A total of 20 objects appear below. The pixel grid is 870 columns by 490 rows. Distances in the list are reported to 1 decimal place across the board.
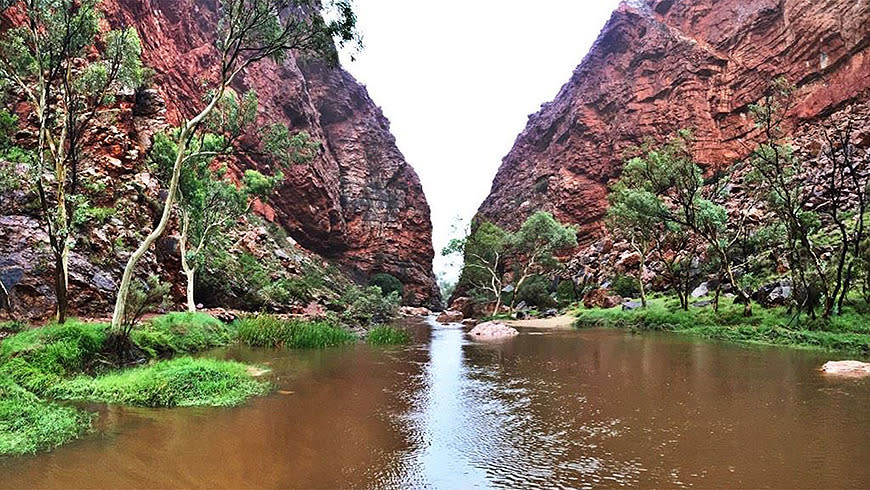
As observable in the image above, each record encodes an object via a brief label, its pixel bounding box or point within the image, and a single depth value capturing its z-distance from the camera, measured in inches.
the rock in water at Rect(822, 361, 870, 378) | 422.6
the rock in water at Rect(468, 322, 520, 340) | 975.6
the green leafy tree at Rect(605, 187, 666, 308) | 983.0
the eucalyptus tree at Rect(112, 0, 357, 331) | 478.0
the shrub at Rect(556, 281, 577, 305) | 1836.9
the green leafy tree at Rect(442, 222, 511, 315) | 1752.0
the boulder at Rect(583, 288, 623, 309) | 1448.1
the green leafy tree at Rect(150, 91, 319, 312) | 617.3
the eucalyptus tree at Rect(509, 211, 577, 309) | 1642.5
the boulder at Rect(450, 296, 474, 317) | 2047.2
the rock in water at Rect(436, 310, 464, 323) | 1889.0
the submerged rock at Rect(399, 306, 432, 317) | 2235.0
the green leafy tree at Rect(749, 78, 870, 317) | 704.4
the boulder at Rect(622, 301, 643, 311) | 1272.1
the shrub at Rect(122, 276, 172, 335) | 426.0
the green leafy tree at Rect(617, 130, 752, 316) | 922.7
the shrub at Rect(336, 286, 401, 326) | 1295.5
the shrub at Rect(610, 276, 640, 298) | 1528.1
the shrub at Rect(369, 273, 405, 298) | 2391.7
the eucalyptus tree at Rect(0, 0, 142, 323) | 433.1
